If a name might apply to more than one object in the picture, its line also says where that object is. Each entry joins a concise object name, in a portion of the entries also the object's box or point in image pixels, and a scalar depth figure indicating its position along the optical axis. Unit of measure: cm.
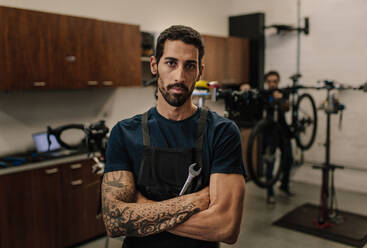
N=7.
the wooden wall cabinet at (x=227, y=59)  504
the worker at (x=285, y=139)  436
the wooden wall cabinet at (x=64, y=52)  306
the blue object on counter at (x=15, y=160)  316
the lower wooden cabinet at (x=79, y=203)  335
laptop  352
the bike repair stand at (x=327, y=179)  380
